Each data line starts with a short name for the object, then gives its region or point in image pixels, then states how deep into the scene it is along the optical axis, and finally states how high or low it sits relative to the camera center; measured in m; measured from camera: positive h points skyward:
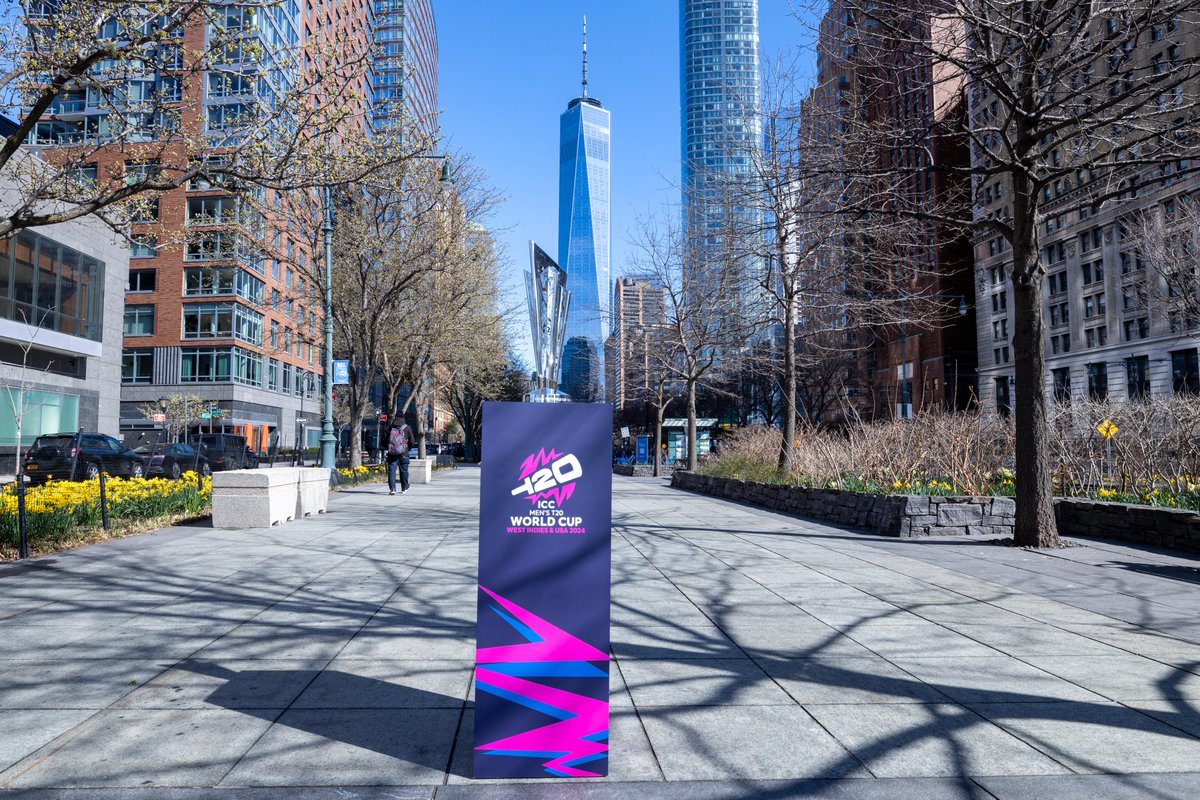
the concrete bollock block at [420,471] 29.36 -0.91
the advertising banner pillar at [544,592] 3.48 -0.65
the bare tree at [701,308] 25.41 +4.73
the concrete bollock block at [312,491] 14.84 -0.84
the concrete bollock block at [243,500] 12.91 -0.84
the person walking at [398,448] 20.79 -0.05
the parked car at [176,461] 29.39 -0.50
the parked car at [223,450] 33.41 -0.09
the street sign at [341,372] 23.73 +2.21
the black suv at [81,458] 25.62 -0.28
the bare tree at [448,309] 29.09 +5.28
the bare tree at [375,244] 25.88 +6.71
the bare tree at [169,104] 8.98 +4.47
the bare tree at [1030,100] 10.03 +4.69
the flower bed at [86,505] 10.15 -0.83
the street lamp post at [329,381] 22.14 +1.92
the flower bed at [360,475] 25.45 -1.01
